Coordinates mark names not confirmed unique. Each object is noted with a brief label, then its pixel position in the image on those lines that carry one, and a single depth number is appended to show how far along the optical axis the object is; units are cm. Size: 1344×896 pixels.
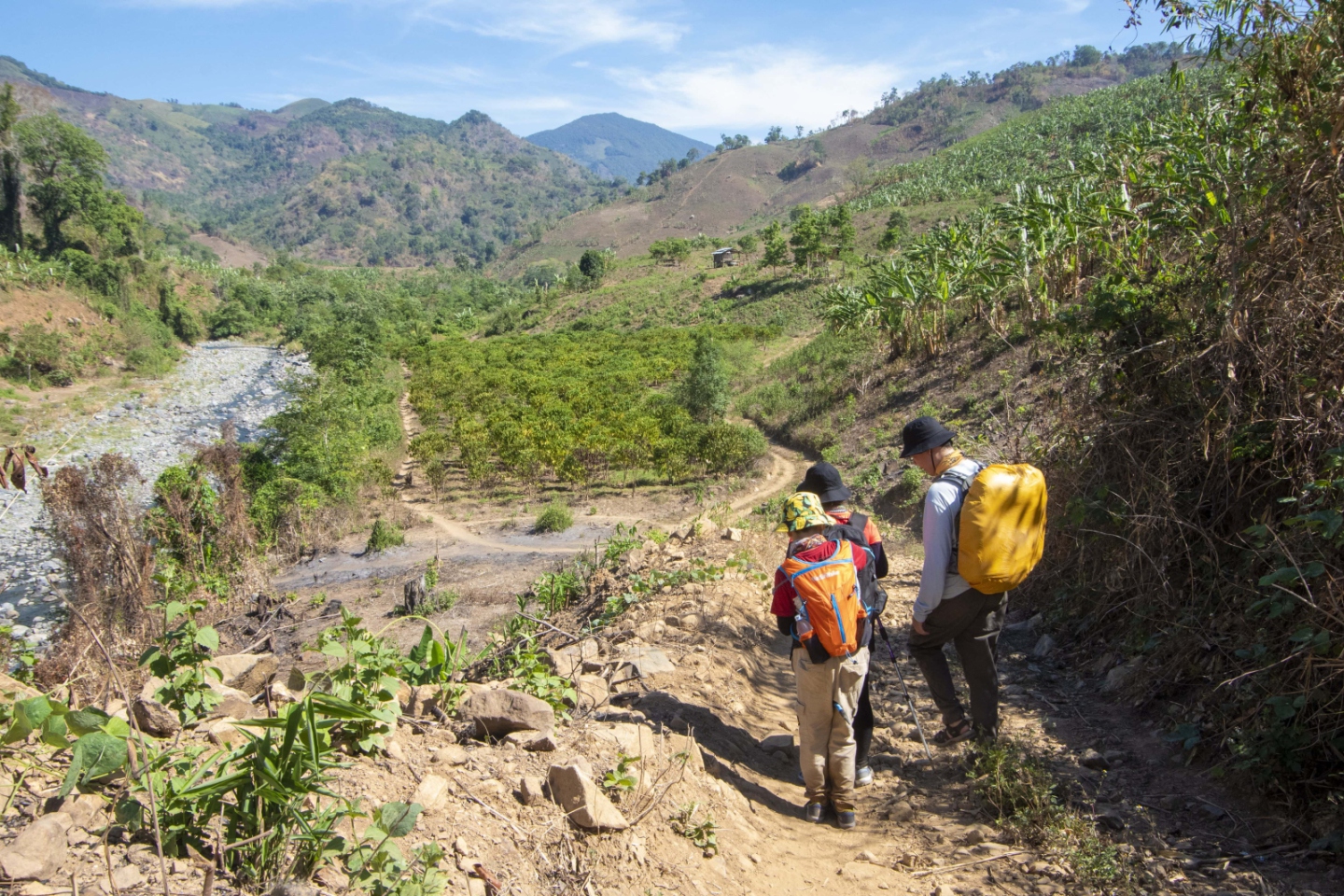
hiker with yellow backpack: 314
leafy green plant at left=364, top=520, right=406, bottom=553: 1311
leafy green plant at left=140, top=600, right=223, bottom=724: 264
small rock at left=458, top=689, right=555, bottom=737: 328
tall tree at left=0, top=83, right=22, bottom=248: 4244
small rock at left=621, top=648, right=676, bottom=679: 448
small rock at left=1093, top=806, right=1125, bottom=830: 291
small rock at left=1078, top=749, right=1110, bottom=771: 338
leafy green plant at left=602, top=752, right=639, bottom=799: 286
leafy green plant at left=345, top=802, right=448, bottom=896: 202
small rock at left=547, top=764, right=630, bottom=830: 263
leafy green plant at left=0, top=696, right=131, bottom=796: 193
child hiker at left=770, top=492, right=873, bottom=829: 306
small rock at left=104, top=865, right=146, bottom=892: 190
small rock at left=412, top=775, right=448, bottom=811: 250
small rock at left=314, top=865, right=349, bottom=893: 206
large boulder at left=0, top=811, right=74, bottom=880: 178
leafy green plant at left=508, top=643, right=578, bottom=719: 376
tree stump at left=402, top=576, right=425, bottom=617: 944
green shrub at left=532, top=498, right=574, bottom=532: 1345
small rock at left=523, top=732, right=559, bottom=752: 311
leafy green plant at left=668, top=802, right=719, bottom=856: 284
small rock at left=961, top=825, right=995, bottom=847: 291
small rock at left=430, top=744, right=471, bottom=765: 290
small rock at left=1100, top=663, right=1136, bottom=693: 396
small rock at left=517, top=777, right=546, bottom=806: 271
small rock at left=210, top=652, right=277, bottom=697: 387
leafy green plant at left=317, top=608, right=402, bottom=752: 269
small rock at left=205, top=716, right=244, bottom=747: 268
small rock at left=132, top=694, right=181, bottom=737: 267
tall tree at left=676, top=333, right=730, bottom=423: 1925
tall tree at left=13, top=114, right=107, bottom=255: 4331
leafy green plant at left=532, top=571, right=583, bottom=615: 704
